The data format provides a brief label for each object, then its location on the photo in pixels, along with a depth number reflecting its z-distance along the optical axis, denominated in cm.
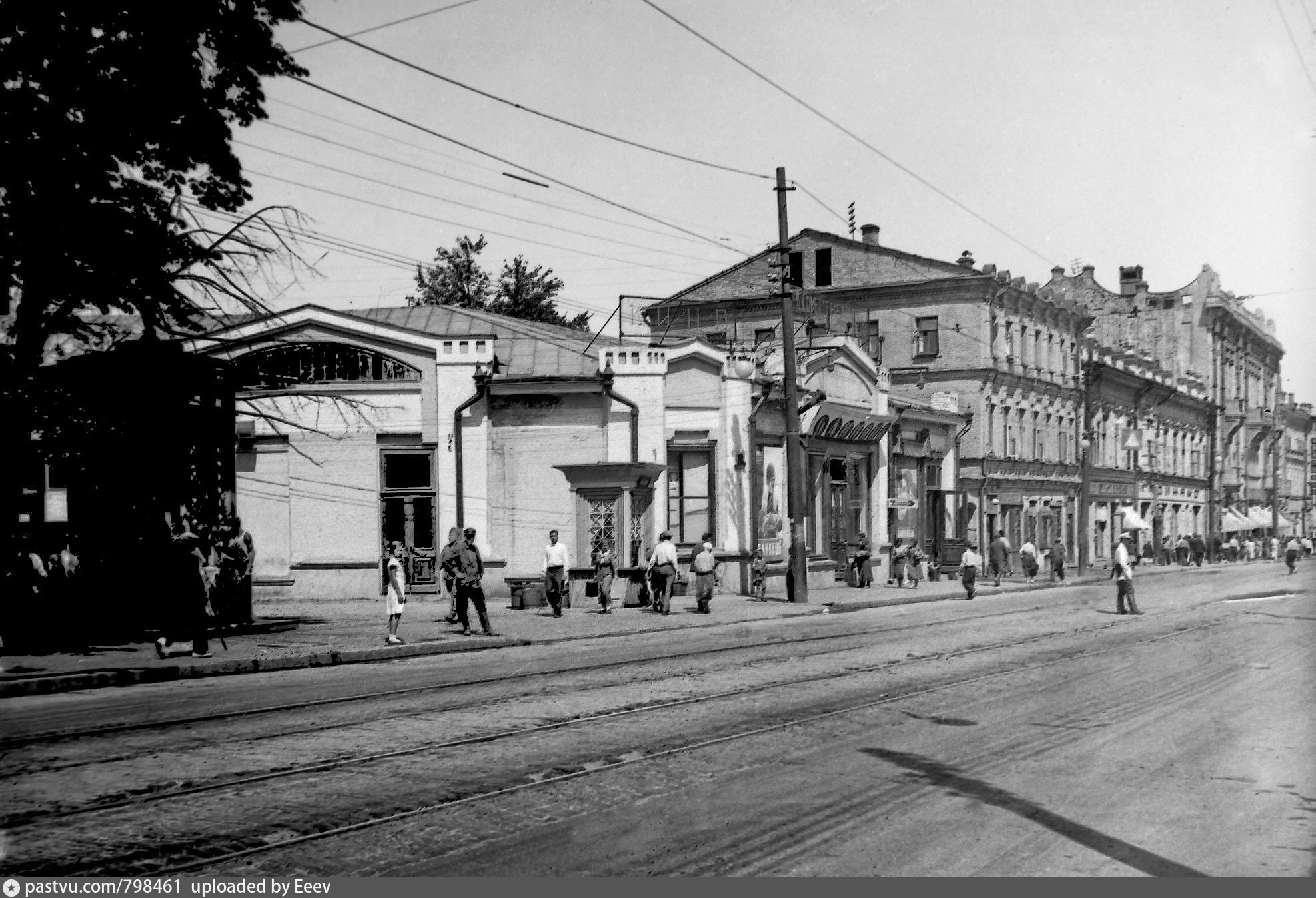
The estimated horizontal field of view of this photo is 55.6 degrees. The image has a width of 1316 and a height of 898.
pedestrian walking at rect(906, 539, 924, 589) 3873
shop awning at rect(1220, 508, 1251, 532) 7744
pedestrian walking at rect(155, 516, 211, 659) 1596
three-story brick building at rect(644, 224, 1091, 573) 5034
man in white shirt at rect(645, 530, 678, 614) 2522
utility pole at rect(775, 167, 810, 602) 2783
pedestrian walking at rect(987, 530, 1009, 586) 3906
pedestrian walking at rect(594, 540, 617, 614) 2584
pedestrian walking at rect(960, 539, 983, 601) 3266
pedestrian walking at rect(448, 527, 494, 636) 1975
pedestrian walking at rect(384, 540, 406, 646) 1862
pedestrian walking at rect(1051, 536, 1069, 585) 4372
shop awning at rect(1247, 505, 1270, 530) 8150
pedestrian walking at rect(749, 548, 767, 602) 3045
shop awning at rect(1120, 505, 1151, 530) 5362
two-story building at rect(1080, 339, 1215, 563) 6194
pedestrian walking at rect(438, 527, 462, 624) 1995
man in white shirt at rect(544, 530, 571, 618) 2450
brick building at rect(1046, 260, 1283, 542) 7169
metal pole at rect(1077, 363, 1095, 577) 4612
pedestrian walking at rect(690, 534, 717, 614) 2619
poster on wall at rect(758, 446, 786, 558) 3281
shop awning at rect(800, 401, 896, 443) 3506
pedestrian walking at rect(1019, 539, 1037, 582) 4228
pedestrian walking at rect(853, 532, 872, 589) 3641
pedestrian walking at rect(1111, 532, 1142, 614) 2495
